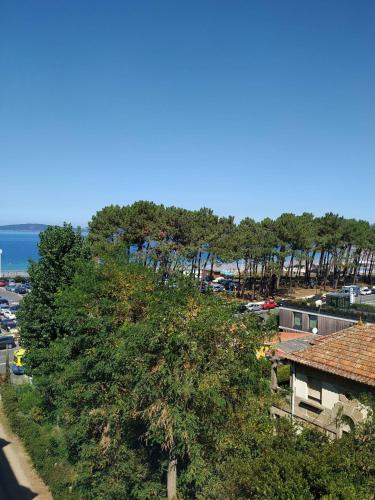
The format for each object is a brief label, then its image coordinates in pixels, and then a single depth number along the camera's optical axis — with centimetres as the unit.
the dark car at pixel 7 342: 4609
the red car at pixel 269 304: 5947
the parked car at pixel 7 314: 5826
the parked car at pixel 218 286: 6965
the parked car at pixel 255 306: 5691
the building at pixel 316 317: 3500
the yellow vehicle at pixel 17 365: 3903
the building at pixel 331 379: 1644
